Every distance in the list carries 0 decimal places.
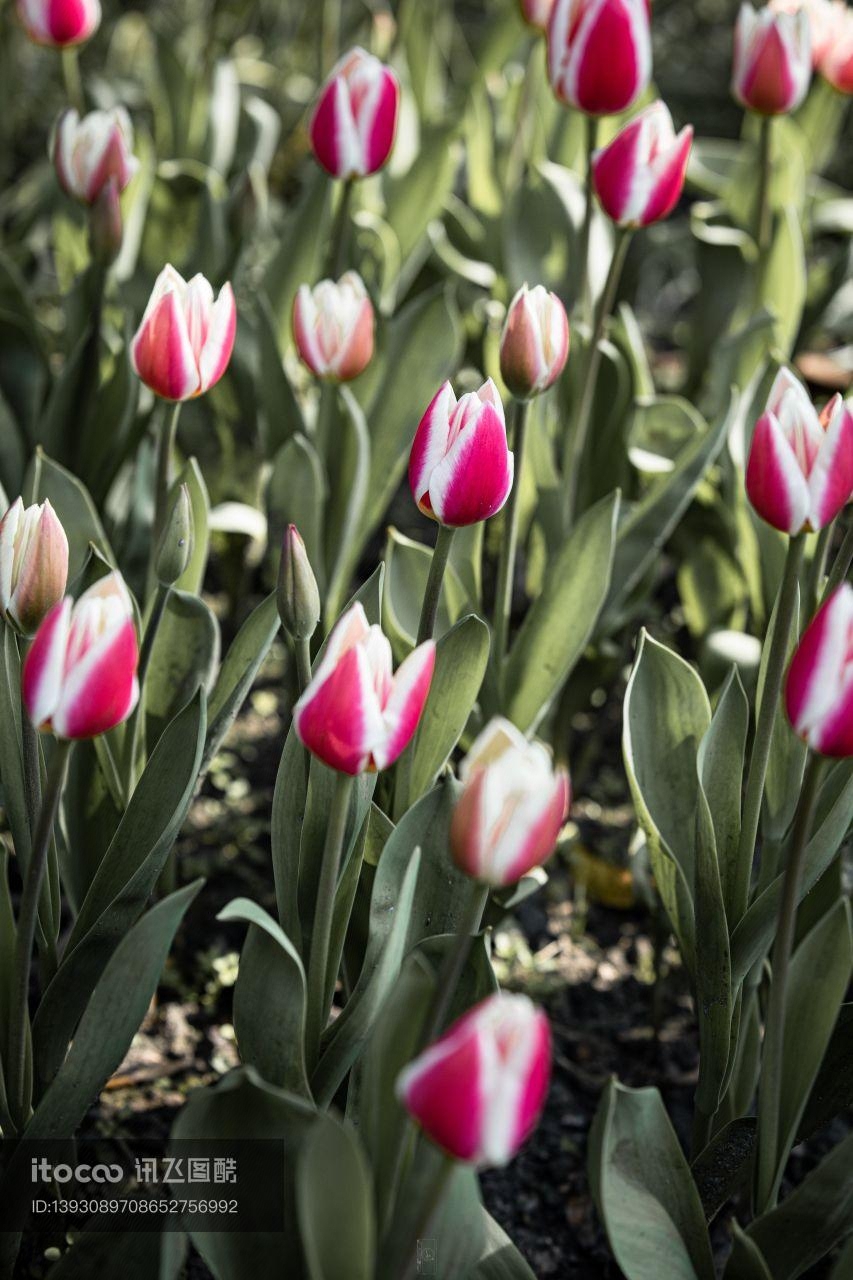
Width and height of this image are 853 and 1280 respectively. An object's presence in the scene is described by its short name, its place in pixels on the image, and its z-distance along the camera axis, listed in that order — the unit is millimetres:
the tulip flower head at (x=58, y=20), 1852
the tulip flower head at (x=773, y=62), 1841
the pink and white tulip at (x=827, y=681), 1397
